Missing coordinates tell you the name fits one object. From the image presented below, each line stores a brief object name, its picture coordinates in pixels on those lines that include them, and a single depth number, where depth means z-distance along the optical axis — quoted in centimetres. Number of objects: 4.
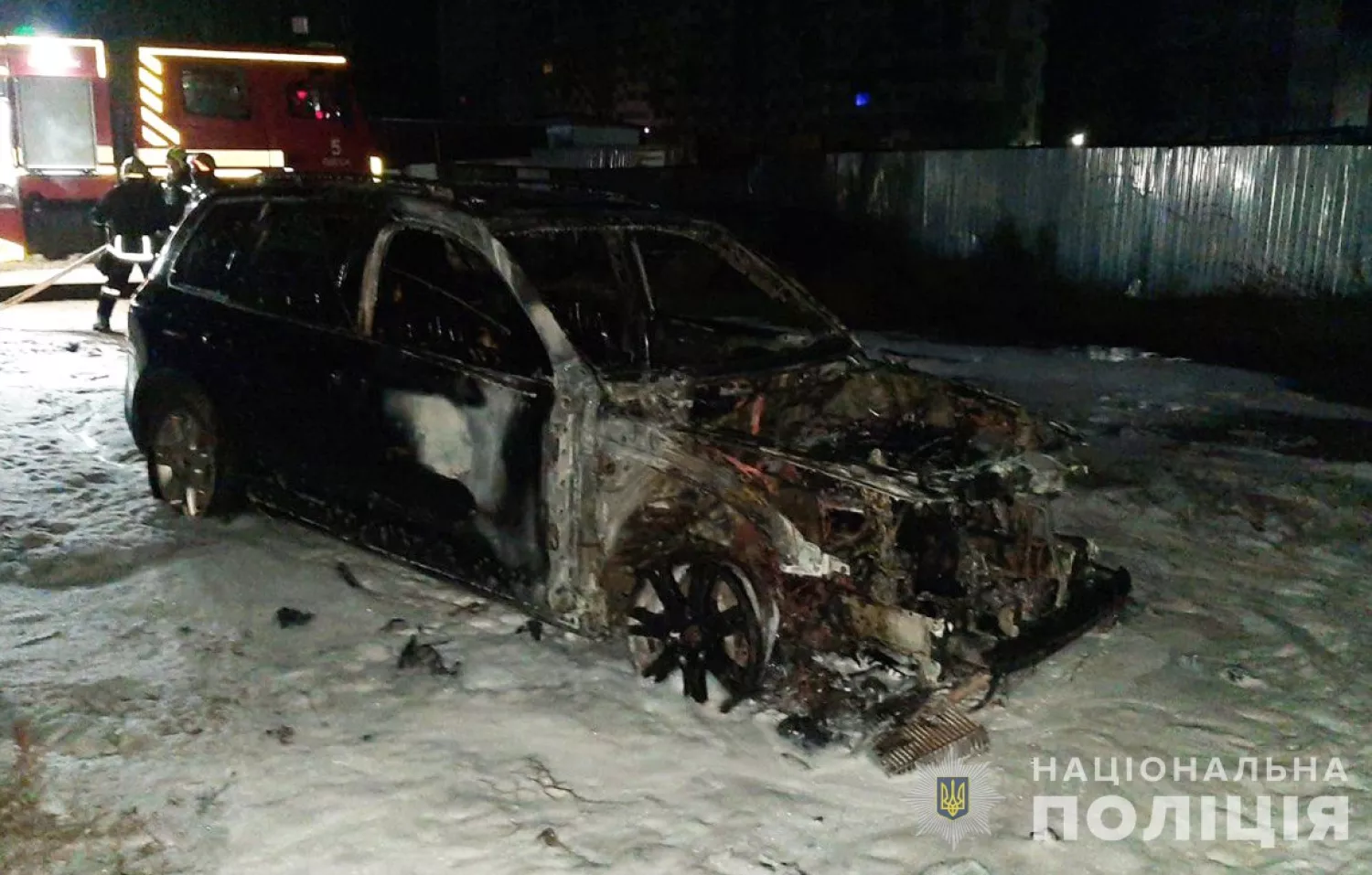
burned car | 364
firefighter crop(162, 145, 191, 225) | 1062
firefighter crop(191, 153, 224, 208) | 1086
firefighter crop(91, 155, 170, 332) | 1028
